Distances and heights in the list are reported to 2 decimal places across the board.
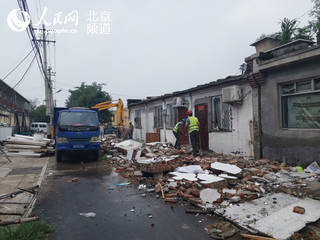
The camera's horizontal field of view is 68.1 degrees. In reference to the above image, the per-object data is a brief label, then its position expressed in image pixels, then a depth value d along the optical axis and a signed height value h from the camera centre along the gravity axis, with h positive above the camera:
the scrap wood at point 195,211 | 4.52 -1.69
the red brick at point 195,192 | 5.30 -1.55
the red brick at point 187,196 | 5.22 -1.61
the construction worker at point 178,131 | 11.37 -0.37
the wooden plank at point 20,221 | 3.51 -1.40
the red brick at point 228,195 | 4.99 -1.55
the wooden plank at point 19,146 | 12.63 -0.98
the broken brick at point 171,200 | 5.14 -1.66
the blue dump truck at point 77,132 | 10.08 -0.26
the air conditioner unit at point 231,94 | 8.83 +1.07
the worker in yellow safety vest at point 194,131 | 9.53 -0.32
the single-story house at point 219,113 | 8.81 +0.46
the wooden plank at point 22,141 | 12.69 -0.74
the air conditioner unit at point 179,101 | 12.72 +1.19
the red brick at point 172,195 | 5.33 -1.61
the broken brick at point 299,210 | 4.09 -1.56
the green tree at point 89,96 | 41.62 +5.32
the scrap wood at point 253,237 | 3.41 -1.70
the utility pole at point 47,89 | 19.81 +3.32
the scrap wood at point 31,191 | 5.56 -1.52
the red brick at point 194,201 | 4.90 -1.62
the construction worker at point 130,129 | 17.65 -0.32
